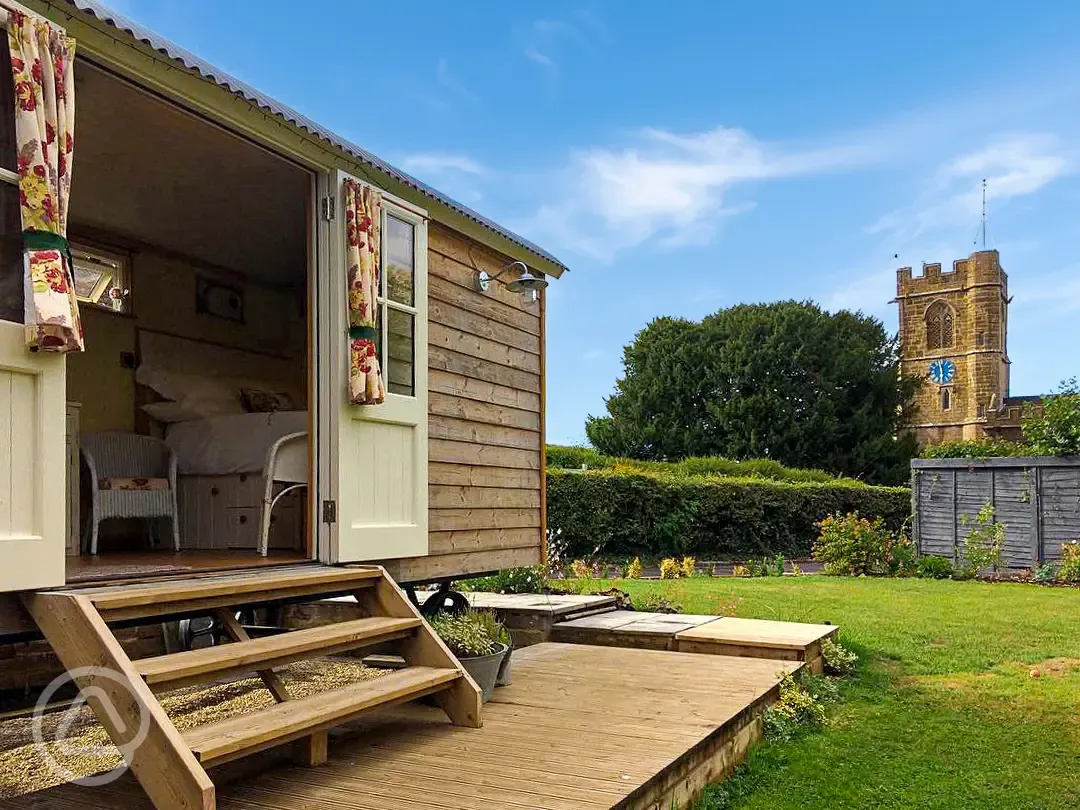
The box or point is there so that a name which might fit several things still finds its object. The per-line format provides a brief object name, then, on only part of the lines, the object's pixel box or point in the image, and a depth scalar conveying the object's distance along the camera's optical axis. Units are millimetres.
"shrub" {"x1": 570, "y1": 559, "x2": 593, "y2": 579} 9930
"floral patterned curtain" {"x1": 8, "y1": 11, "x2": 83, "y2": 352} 2588
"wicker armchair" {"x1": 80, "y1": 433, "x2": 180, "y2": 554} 4676
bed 5078
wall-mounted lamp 5050
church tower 37062
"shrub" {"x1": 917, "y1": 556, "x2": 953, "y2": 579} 10609
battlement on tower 37344
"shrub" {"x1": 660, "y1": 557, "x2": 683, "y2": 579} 11047
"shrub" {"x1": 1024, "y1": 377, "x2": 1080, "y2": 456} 10703
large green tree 25328
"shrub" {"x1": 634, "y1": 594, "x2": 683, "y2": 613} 6855
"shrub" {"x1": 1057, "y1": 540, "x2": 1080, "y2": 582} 9984
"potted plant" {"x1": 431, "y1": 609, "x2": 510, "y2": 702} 3910
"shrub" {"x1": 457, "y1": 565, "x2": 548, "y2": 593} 7041
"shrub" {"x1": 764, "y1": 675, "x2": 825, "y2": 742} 4117
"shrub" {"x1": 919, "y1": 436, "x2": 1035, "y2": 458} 13591
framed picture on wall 6176
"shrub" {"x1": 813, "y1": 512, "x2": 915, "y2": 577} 10945
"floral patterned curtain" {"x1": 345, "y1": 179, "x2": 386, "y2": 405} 3863
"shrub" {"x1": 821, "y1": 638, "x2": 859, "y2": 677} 5352
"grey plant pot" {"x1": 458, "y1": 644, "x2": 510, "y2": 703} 3881
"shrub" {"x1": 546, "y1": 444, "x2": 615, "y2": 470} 16750
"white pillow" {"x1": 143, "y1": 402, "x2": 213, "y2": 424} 5582
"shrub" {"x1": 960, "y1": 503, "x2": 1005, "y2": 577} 10477
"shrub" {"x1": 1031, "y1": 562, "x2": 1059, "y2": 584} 10141
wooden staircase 2344
